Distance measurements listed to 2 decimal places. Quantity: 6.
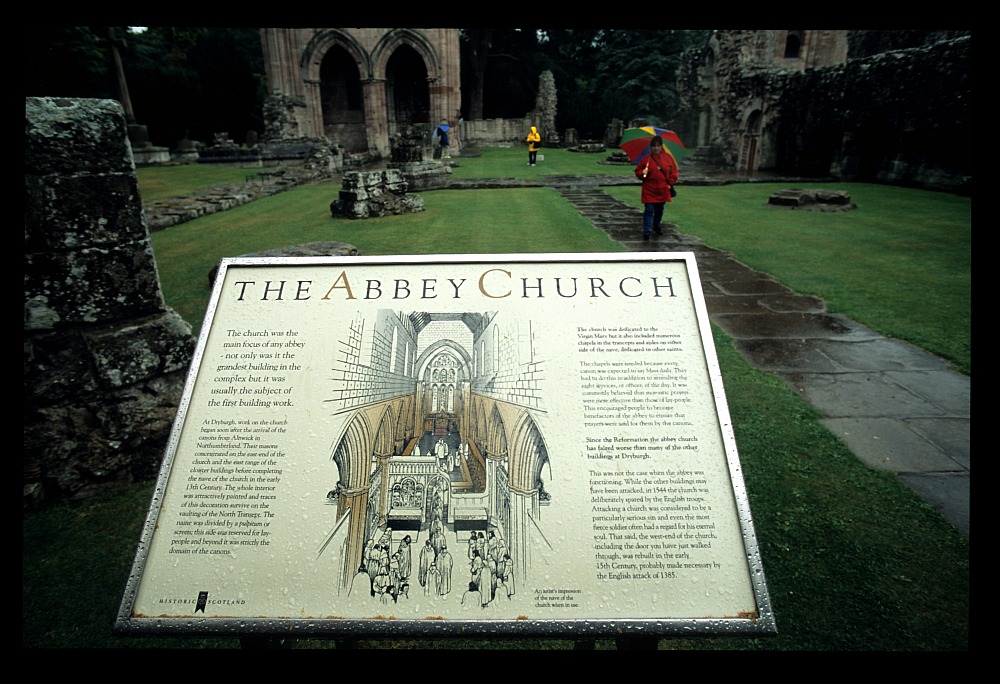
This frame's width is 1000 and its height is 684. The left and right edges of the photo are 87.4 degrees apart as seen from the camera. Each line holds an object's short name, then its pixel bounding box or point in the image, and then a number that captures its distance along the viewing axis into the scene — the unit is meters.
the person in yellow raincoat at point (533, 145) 17.70
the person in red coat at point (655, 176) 7.01
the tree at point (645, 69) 32.53
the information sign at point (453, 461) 1.43
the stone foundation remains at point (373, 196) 9.35
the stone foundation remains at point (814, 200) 9.68
